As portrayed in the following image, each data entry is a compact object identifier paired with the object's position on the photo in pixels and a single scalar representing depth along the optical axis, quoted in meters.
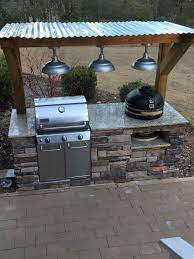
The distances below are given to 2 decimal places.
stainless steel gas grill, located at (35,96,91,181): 3.89
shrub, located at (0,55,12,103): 5.96
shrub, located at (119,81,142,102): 5.86
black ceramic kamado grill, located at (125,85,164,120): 4.18
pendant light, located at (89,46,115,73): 3.70
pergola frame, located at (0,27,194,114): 3.64
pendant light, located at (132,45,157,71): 3.75
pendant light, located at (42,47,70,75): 3.60
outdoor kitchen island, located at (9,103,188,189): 4.01
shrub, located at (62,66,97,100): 6.18
